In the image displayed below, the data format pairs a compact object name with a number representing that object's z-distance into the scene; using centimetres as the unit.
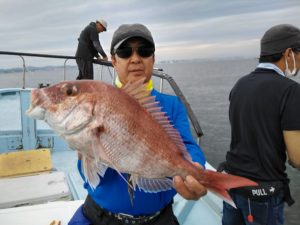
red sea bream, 118
